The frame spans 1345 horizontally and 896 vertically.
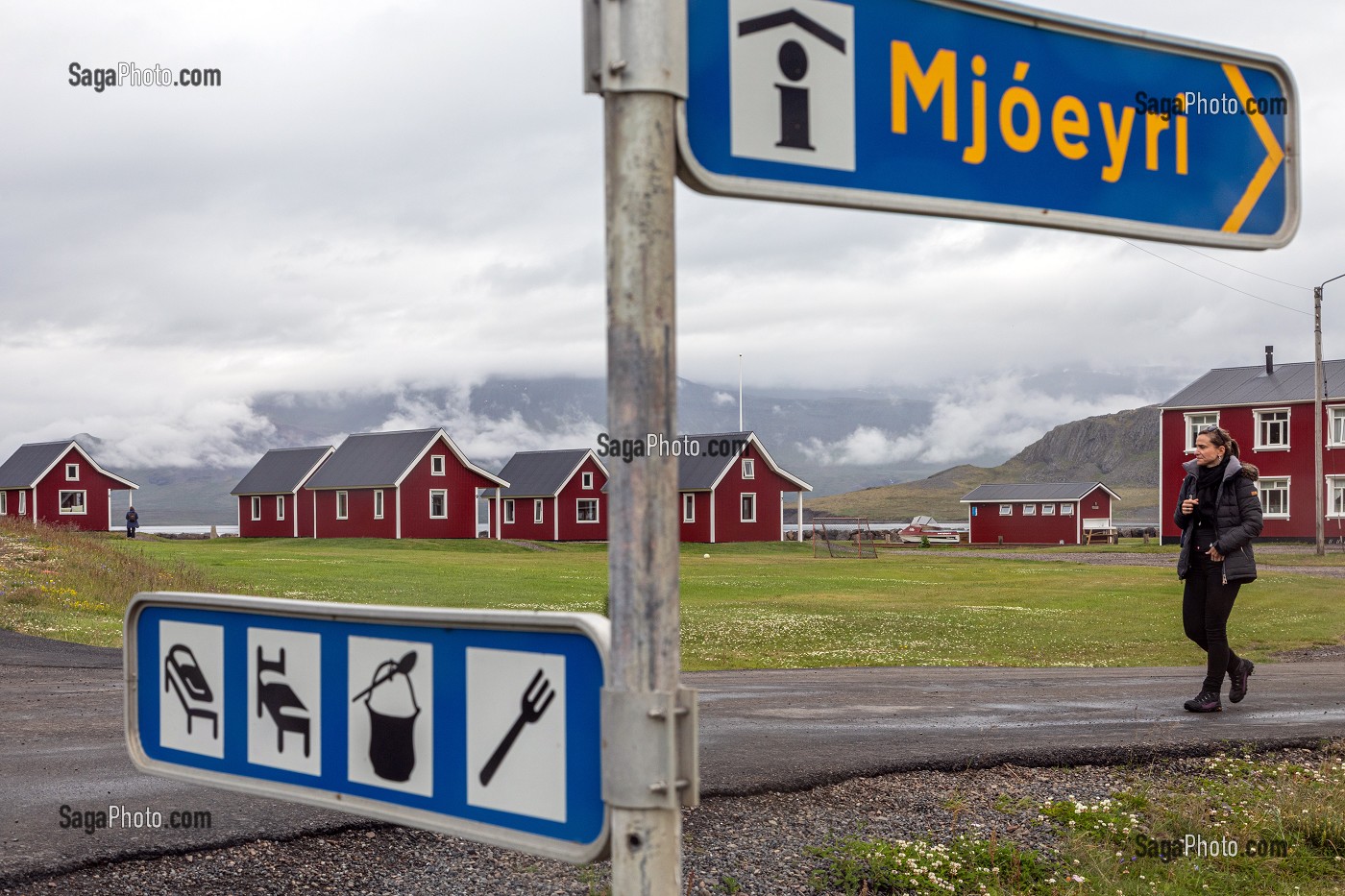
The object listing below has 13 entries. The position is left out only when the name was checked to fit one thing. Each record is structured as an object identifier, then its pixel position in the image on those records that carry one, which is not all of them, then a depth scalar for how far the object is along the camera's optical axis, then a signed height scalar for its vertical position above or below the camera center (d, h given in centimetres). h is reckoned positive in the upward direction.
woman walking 925 -62
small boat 8538 -513
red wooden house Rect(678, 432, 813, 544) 6650 -150
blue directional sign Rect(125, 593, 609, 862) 186 -41
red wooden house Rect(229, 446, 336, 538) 6969 -123
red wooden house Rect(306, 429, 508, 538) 6519 -86
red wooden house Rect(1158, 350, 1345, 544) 5634 +147
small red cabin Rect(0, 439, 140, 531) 7106 -54
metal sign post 176 +0
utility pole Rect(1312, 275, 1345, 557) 4284 +157
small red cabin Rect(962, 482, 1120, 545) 7706 -318
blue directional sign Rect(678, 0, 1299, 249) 194 +62
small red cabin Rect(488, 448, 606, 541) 7206 -183
